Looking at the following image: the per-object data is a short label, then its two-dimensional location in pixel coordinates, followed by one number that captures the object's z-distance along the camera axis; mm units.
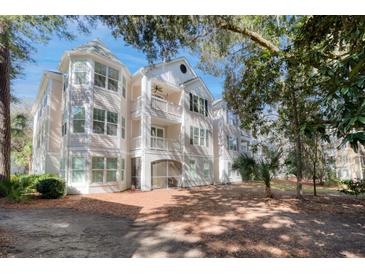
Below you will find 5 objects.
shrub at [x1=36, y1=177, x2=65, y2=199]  8875
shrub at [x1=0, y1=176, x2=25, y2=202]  7970
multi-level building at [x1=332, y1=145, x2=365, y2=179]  22297
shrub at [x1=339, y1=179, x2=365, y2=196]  6444
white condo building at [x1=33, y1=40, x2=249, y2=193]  11180
